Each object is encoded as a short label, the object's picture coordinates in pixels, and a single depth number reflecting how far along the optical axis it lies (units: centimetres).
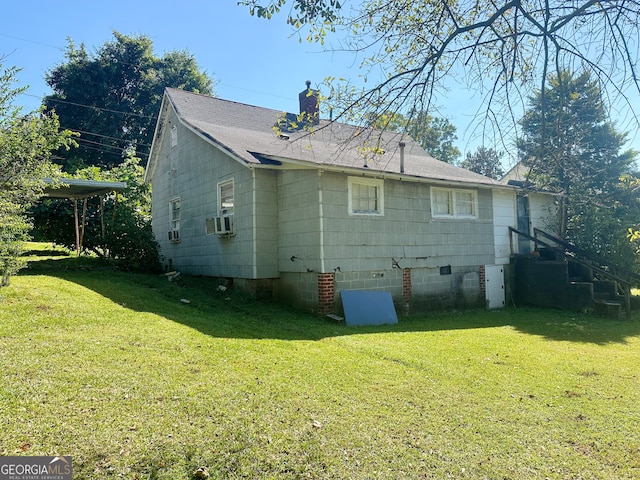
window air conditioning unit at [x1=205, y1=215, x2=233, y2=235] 1104
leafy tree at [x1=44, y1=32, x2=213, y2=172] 2744
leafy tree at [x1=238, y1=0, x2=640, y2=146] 397
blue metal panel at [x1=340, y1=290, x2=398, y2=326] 922
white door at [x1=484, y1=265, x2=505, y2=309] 1284
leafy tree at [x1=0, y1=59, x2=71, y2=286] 795
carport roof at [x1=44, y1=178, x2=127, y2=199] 1158
